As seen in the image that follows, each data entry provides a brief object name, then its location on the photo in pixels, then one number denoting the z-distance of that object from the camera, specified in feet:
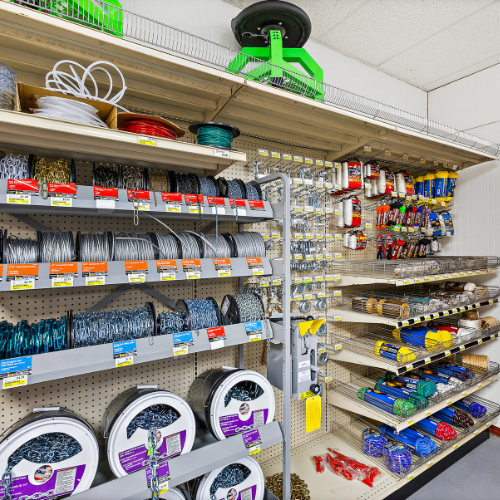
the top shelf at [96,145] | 4.25
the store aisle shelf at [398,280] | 8.54
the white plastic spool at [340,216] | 9.70
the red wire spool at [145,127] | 5.09
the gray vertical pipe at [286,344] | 6.43
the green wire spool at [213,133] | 5.71
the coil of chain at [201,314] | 5.69
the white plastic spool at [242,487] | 5.75
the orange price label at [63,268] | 4.39
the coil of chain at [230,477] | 5.99
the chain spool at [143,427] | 4.96
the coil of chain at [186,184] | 5.89
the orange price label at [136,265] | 4.96
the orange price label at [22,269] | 4.10
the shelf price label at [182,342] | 5.19
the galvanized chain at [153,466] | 4.78
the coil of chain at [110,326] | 4.77
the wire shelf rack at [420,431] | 8.61
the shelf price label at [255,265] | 6.13
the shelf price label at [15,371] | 3.94
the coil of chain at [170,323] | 5.46
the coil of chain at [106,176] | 5.25
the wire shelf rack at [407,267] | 8.79
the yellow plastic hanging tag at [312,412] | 6.79
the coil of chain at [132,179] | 5.56
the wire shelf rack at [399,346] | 8.74
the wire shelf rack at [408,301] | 8.79
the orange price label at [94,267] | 4.61
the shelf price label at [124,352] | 4.71
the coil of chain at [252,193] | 6.72
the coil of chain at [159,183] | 5.80
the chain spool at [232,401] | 5.84
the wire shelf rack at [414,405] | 8.63
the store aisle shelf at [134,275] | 4.31
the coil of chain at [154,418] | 5.31
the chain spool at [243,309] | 6.23
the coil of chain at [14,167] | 4.56
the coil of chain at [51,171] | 4.76
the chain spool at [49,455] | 4.25
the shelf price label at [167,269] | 5.22
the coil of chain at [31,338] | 4.23
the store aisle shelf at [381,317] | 8.51
